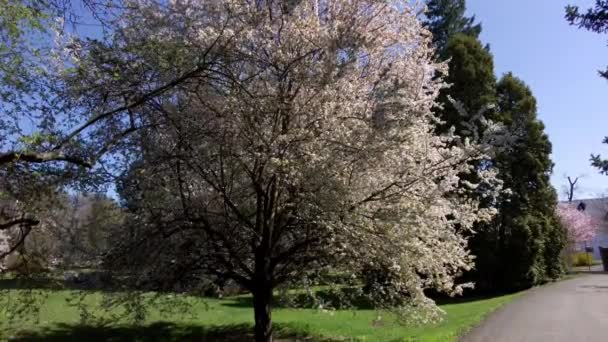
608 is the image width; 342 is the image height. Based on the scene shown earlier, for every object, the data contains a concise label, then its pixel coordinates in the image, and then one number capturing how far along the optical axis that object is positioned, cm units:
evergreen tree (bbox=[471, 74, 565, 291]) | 2611
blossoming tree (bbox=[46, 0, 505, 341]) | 849
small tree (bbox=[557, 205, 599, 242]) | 4381
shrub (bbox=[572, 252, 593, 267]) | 4766
